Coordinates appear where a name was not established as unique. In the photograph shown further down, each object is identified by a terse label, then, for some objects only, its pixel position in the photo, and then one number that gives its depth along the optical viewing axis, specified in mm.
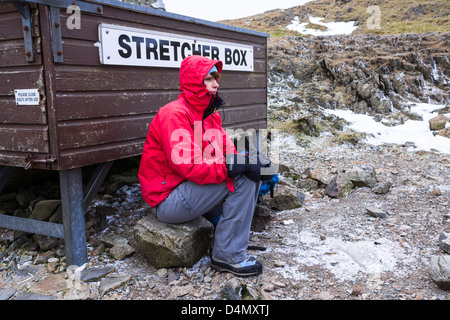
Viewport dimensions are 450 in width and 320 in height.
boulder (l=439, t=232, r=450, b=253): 3696
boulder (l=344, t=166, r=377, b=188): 5982
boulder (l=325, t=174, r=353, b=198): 5729
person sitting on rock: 3336
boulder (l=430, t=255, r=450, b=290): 3070
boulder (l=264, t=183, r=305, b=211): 5246
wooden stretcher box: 3352
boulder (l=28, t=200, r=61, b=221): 4625
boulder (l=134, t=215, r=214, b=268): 3537
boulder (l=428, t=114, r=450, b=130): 10477
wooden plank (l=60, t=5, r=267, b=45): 3590
